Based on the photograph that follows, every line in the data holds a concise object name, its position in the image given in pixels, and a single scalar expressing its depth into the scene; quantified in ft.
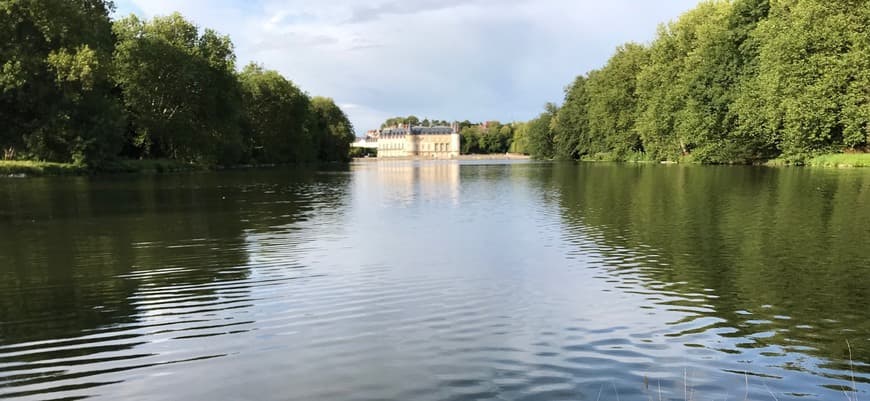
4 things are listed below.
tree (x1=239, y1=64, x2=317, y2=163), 334.24
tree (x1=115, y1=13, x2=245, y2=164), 219.41
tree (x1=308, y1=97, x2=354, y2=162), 424.46
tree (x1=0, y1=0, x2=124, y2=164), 162.30
